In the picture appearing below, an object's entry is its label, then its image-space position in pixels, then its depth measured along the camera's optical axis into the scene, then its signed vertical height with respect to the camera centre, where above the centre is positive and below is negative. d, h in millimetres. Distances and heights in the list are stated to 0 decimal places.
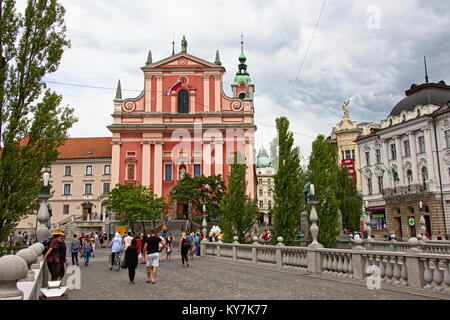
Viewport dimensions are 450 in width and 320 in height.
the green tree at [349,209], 34656 +823
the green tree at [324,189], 18984 +1555
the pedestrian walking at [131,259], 11953 -1166
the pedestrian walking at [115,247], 16781 -1103
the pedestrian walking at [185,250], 17500 -1331
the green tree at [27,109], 10859 +3385
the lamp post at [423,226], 23119 -546
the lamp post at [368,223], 21953 -341
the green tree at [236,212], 24734 +506
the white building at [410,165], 38625 +5858
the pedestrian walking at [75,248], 18125 -1210
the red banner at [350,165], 39444 +5502
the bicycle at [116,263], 16700 -1818
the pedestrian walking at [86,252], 19562 -1515
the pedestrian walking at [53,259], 9852 -936
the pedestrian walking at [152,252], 12180 -1000
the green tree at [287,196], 18031 +1076
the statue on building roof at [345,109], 57162 +16213
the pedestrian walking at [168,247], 21784 -1508
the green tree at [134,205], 39031 +1742
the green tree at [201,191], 40219 +3054
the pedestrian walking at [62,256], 10664 -991
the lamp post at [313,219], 13812 -11
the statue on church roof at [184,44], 54819 +25118
